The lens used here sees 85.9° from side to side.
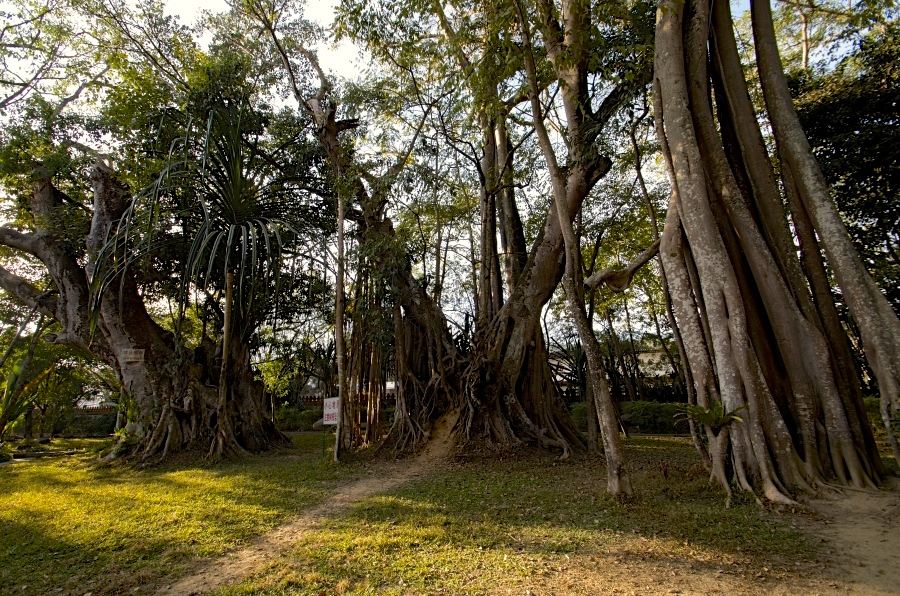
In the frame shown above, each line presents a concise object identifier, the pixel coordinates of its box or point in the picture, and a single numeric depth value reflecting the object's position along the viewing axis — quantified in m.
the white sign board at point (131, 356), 8.91
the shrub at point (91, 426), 16.95
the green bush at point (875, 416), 8.81
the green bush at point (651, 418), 12.51
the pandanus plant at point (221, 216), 6.34
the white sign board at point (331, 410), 7.84
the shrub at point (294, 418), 16.56
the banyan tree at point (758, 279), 4.55
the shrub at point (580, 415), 13.26
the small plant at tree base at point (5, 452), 9.52
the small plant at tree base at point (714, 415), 4.66
